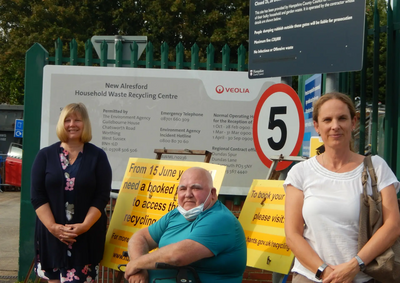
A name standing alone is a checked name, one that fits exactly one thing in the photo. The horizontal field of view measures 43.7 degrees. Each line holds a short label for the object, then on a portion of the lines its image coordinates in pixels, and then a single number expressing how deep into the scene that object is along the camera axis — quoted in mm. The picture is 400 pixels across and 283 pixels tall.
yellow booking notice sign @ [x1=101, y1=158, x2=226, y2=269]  4230
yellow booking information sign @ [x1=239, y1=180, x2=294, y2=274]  3613
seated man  3123
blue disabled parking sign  18297
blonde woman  3906
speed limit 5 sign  4094
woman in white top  2679
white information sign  5441
